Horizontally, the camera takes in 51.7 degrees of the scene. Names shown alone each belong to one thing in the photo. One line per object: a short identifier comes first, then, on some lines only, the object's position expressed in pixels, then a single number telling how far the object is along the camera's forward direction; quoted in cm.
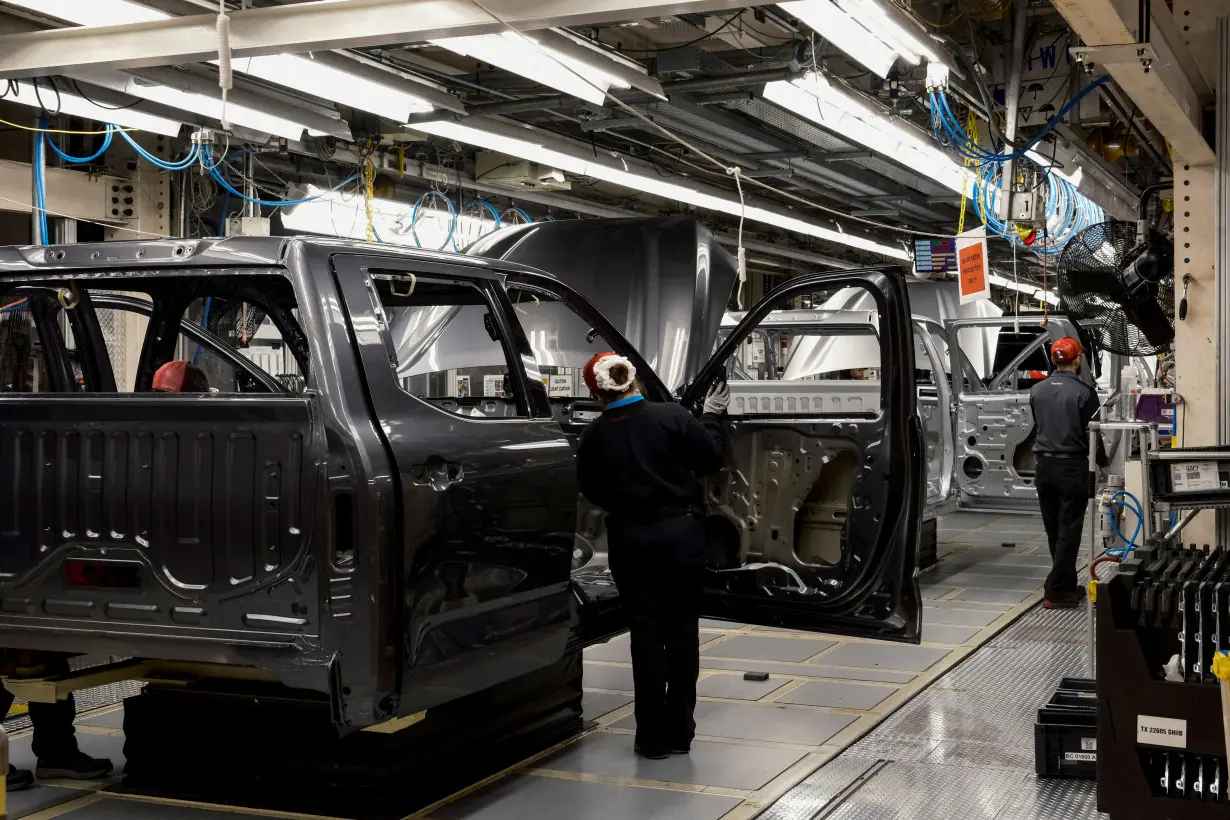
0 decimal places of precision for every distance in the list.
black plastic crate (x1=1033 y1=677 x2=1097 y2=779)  488
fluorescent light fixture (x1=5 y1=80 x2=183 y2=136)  765
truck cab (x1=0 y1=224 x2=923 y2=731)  387
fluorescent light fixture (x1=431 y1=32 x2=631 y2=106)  646
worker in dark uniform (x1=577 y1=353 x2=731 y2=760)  521
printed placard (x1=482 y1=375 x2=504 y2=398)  1256
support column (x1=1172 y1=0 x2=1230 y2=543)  555
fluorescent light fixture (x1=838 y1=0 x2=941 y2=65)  623
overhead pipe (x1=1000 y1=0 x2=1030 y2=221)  809
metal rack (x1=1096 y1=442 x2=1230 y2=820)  393
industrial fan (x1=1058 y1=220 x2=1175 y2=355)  625
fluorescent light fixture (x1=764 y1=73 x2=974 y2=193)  829
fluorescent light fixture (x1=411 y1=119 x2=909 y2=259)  904
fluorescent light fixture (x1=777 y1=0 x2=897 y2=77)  616
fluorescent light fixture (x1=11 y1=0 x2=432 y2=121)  584
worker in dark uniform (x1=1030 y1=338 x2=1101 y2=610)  852
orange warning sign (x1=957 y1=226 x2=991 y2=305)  940
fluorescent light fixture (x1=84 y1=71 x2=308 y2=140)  737
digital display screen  1377
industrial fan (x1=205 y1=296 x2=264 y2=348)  653
